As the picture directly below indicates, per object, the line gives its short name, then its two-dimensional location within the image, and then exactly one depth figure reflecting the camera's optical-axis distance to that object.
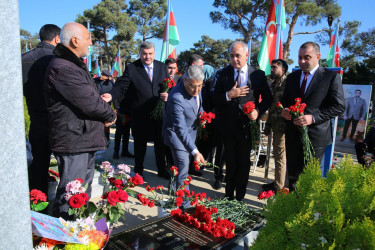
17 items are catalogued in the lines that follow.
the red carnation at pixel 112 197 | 2.13
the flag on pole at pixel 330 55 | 11.34
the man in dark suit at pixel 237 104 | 3.55
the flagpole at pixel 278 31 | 5.70
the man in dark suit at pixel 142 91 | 4.66
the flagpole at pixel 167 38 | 7.11
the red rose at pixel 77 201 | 1.95
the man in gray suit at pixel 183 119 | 3.13
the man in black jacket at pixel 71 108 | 2.37
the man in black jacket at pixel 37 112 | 3.04
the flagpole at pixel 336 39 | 9.48
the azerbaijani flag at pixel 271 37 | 5.79
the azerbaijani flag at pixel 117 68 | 16.81
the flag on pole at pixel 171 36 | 7.13
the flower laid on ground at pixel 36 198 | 1.96
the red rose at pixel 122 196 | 2.16
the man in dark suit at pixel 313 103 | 3.24
